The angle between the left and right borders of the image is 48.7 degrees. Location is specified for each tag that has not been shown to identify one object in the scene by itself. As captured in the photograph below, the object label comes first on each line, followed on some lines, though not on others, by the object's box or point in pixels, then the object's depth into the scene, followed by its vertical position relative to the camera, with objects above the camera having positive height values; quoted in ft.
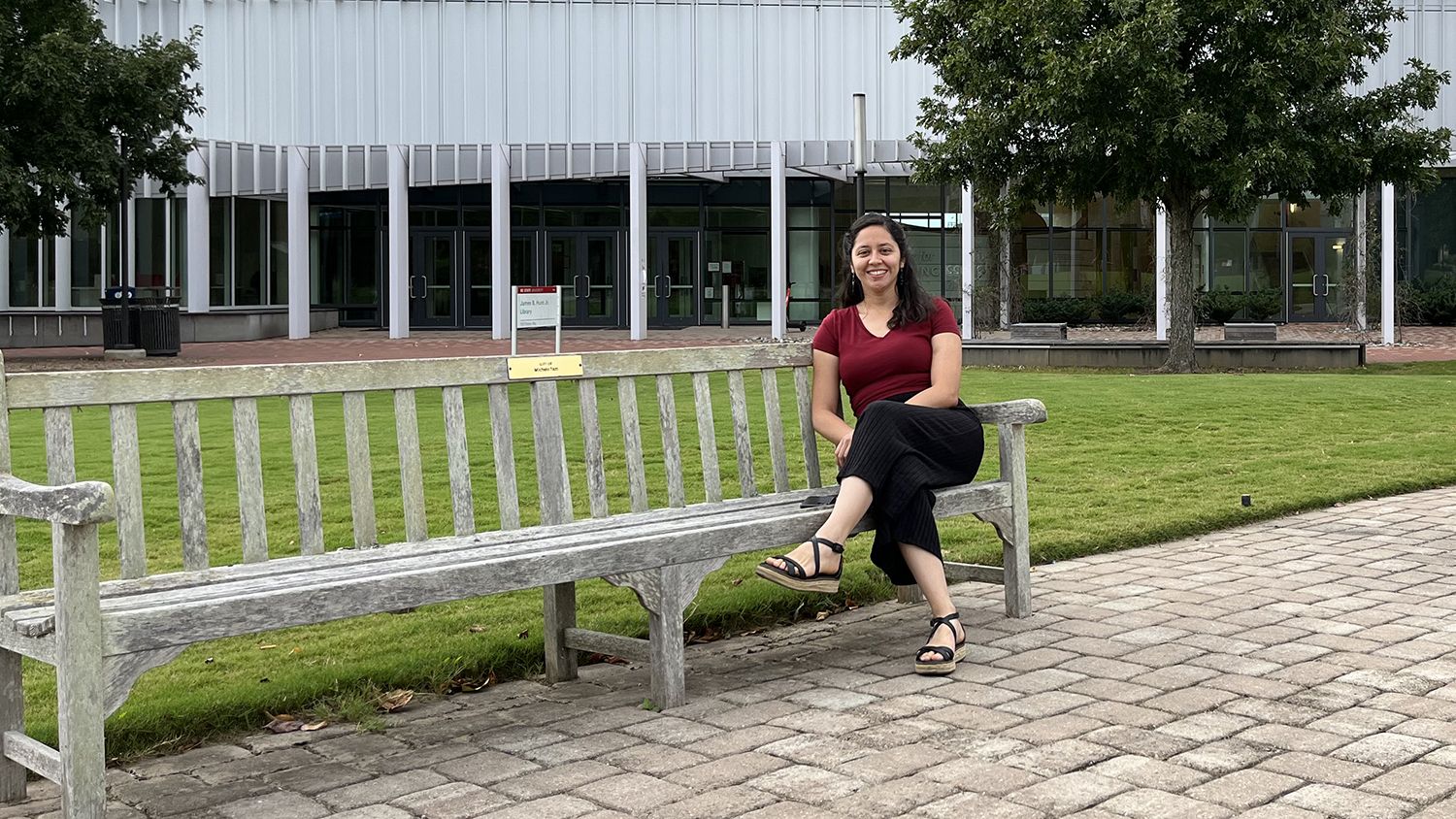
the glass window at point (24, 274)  115.55 +5.74
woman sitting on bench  15.83 -0.85
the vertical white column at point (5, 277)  115.03 +5.52
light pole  55.13 +6.72
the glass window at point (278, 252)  133.90 +8.19
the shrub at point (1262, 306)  132.57 +2.71
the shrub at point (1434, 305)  130.82 +2.61
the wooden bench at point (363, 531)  10.83 -1.74
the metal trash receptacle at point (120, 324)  90.58 +1.58
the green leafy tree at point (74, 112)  73.15 +11.60
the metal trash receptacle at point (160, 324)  90.63 +1.57
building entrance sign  52.01 +1.30
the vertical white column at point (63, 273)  115.65 +5.77
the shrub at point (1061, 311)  134.92 +2.52
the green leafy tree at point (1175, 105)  67.05 +10.21
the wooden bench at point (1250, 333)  83.15 +0.30
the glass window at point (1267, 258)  143.13 +7.14
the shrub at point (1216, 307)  132.57 +2.65
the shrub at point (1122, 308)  136.56 +2.74
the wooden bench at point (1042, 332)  87.81 +0.53
